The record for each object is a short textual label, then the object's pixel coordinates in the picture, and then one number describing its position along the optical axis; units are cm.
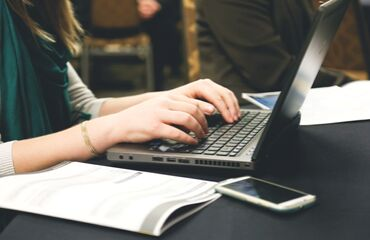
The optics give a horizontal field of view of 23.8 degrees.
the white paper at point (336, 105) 155
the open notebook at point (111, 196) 107
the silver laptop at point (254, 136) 118
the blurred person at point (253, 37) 223
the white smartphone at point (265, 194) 110
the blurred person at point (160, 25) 523
